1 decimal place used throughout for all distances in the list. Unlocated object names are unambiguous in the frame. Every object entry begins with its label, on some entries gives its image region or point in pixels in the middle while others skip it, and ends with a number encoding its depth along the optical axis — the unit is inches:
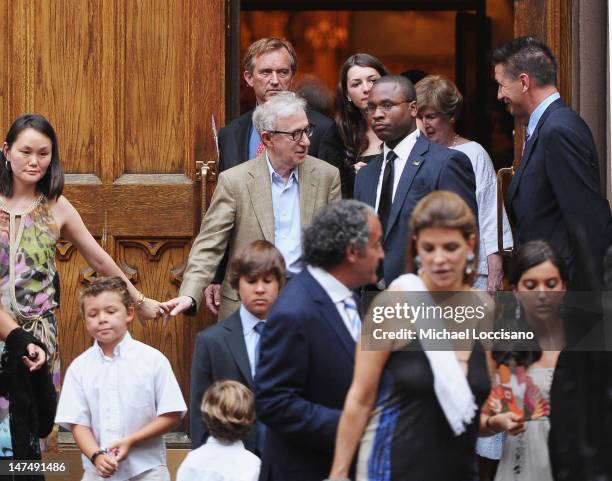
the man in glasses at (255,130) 627.7
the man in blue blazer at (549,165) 540.8
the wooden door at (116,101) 646.8
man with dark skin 556.6
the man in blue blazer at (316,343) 424.1
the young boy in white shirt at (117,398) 512.2
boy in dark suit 506.5
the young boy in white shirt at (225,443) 465.7
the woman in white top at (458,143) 632.5
